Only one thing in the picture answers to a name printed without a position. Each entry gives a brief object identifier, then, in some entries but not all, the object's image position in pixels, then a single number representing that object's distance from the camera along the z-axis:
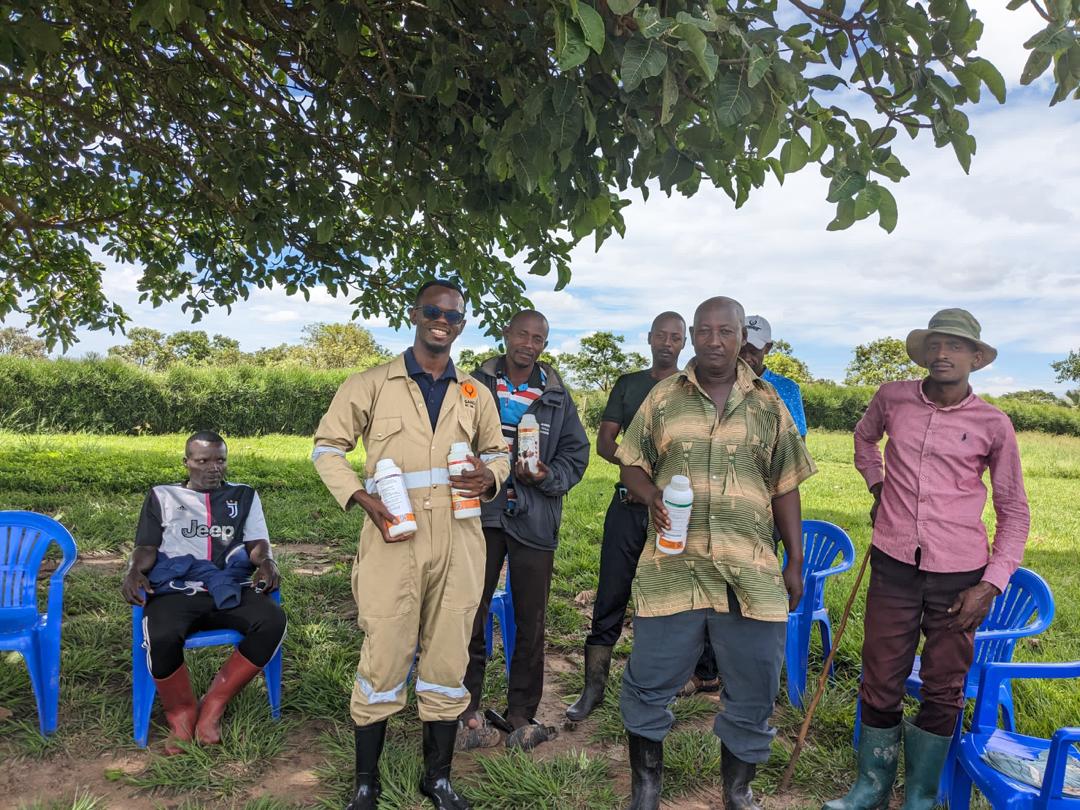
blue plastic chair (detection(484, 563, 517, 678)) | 4.46
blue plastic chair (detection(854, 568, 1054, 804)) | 3.25
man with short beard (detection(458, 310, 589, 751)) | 3.79
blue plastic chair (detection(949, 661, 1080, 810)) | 2.57
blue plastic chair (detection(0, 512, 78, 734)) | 3.78
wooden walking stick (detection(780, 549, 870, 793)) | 3.43
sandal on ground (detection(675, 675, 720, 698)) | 4.52
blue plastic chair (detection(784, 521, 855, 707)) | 4.25
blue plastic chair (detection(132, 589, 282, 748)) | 3.76
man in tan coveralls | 3.08
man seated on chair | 3.75
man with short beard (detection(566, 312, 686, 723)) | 4.09
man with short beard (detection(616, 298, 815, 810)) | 3.02
